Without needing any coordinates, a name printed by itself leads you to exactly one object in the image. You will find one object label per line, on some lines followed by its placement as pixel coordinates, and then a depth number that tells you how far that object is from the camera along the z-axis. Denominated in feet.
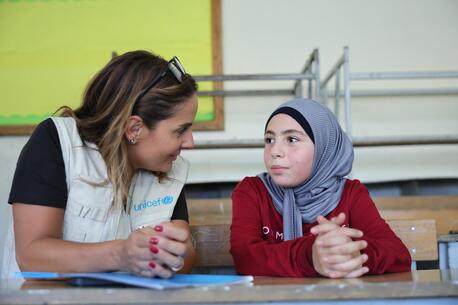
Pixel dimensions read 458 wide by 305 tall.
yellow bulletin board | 9.84
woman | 3.47
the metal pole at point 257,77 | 8.69
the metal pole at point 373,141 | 8.54
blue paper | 2.13
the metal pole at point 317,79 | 8.44
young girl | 4.14
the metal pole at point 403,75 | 8.19
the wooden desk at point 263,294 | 2.07
